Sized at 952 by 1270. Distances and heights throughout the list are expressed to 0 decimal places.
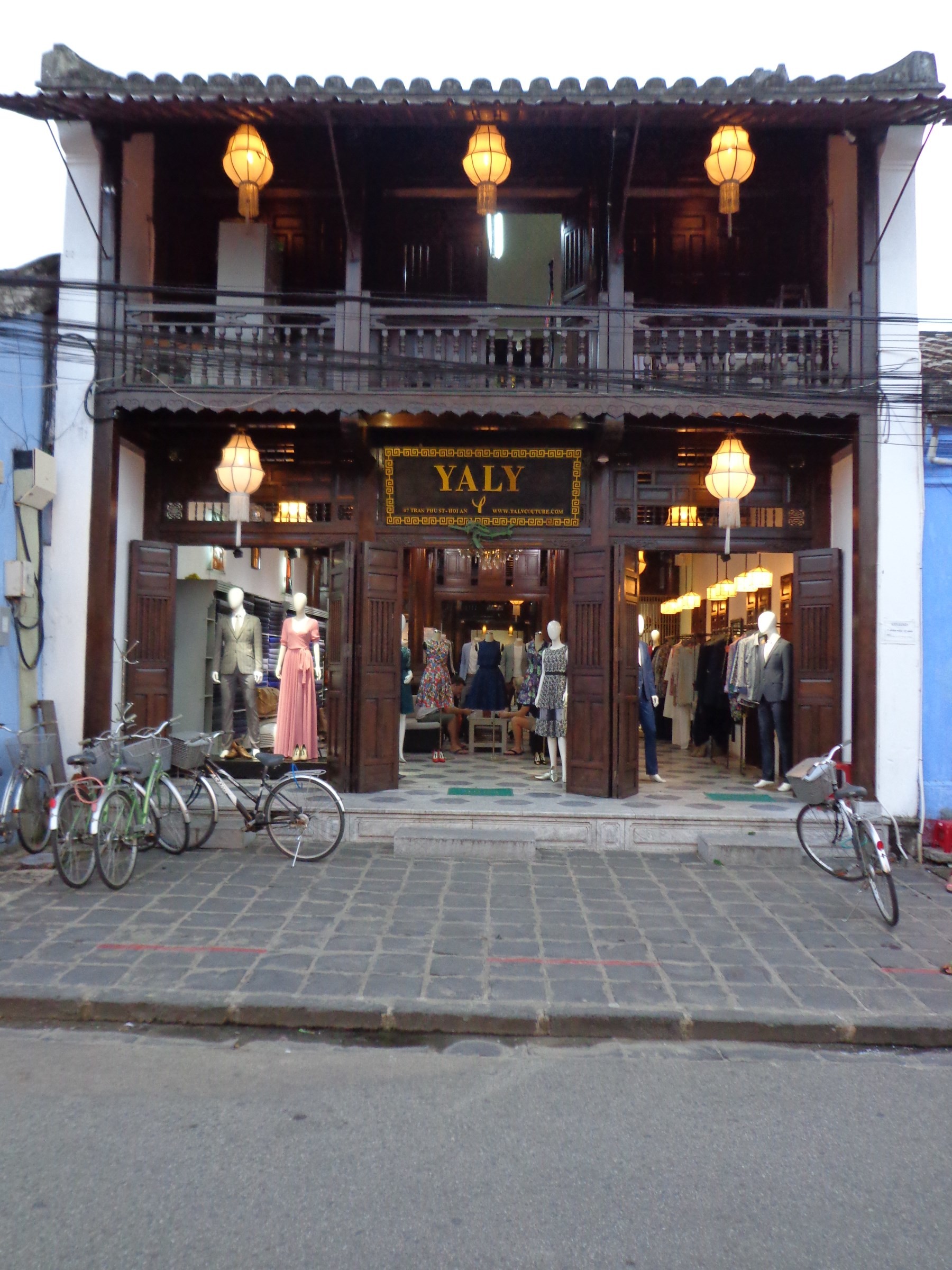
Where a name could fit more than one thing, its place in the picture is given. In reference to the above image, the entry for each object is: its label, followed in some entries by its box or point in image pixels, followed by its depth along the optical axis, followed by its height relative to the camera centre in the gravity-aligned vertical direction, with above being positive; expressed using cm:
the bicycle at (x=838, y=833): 649 -140
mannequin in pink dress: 1023 -31
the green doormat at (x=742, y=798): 981 -148
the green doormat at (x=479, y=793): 984 -147
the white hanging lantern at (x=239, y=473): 933 +203
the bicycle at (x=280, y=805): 798 -136
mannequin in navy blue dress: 1415 -29
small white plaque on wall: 897 +41
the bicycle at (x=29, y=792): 773 -122
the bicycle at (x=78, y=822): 680 -129
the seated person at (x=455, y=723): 1427 -98
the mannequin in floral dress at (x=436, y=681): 1332 -26
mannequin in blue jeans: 1080 -37
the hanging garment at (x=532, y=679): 1275 -20
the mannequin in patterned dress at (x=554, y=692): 1075 -33
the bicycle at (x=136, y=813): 688 -131
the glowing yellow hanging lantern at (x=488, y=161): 876 +511
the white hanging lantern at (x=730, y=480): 909 +198
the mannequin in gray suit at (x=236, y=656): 1112 +6
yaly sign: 1009 +211
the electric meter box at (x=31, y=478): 869 +181
